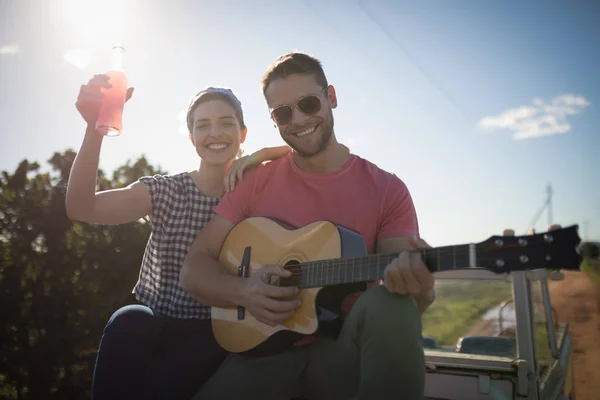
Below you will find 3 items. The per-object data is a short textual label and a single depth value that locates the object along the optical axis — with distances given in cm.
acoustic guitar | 152
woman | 216
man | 156
